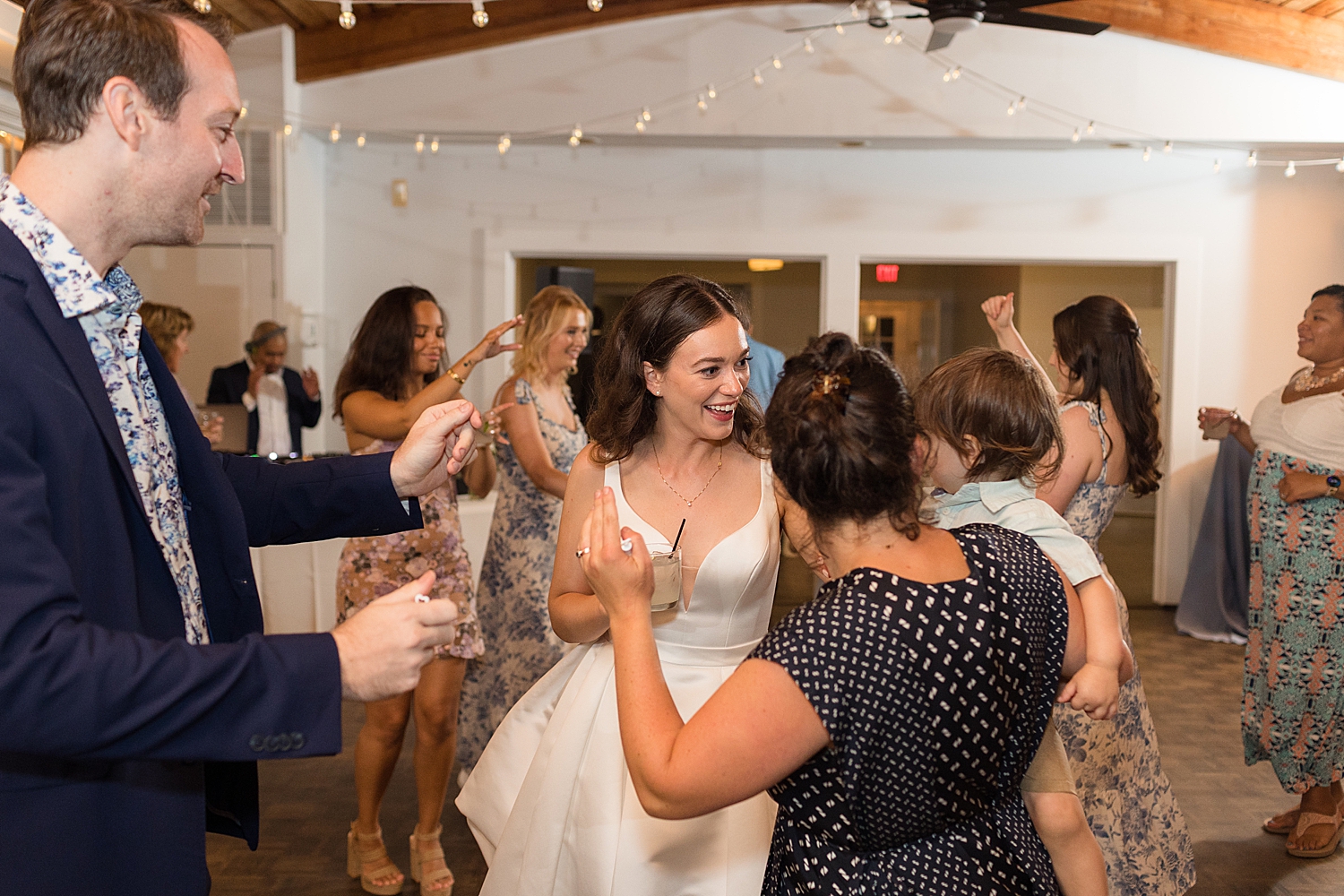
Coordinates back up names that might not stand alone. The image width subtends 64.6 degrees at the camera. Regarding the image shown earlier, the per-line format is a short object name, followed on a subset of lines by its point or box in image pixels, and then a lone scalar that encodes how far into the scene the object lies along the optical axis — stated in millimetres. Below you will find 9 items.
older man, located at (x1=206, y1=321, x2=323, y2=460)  5734
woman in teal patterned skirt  3312
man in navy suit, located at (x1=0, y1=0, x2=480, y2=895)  939
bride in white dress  1681
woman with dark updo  1126
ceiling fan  4047
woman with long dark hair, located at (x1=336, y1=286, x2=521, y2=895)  2887
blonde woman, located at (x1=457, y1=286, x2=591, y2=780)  3379
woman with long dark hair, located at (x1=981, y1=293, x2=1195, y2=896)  2432
